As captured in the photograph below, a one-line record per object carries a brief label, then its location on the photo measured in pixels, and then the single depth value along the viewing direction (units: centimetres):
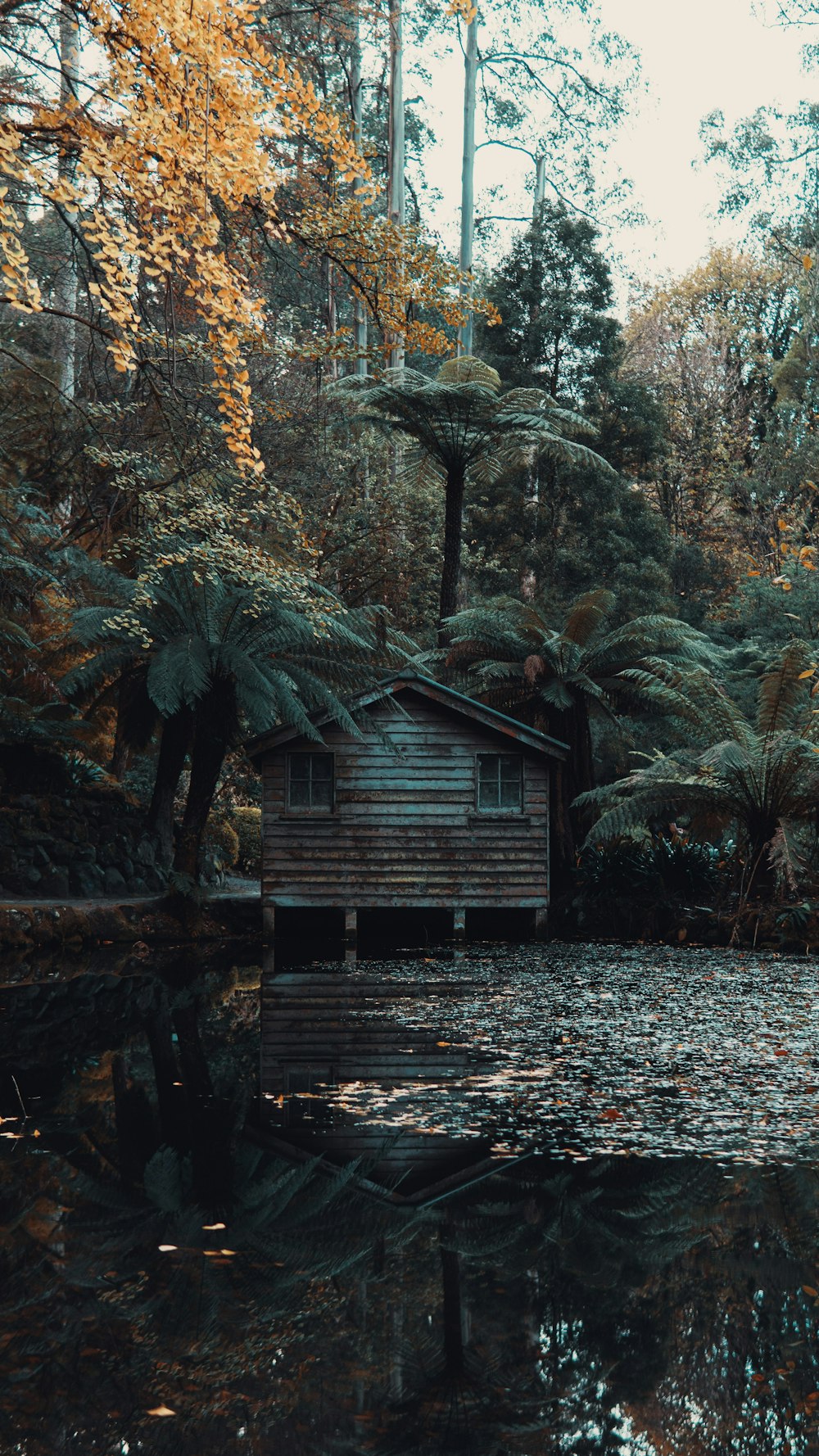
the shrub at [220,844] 2162
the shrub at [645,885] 1605
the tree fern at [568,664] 1755
